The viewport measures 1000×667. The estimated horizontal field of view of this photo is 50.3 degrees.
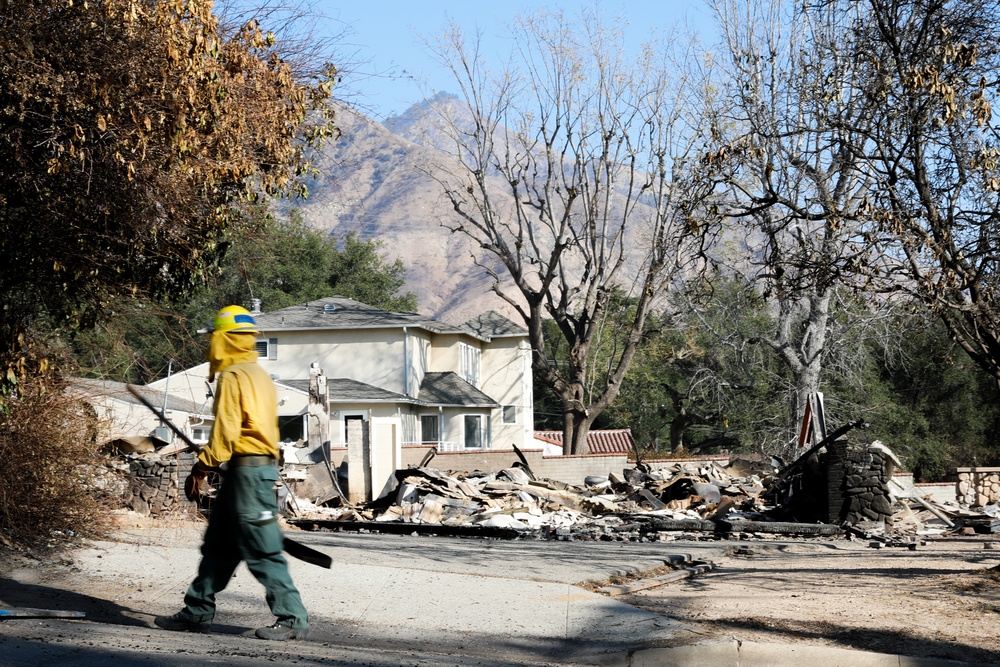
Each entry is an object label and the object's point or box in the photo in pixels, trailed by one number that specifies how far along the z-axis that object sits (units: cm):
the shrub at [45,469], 962
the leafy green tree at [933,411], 4584
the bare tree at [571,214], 3566
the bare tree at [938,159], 1040
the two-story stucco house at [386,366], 3978
